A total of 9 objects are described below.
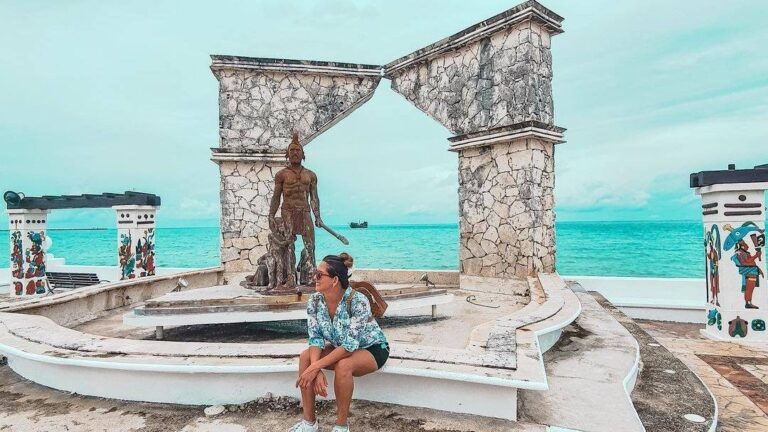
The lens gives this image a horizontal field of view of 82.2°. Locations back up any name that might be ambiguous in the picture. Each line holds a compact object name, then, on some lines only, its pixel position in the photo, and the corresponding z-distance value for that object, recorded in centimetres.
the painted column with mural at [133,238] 1132
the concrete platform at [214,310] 497
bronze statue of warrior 642
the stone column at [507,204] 838
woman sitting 271
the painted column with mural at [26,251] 1232
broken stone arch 844
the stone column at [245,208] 1059
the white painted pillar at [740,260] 690
